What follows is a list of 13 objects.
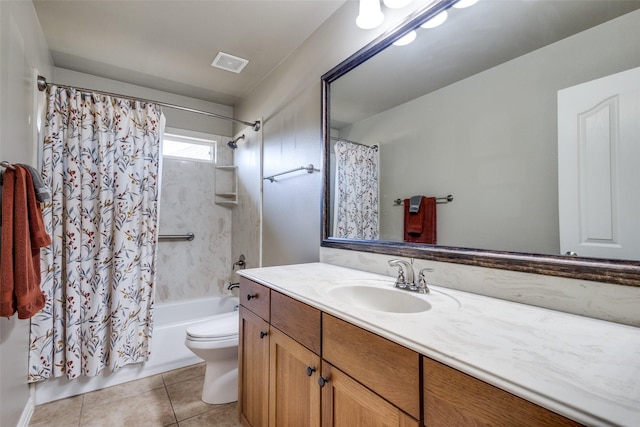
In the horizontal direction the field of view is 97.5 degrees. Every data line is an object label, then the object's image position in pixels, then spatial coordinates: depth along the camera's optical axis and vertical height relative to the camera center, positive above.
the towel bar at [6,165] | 1.20 +0.24
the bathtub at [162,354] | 1.88 -1.07
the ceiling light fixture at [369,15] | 1.35 +1.00
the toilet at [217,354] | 1.73 -0.86
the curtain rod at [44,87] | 1.77 +0.88
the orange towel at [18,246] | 1.19 -0.12
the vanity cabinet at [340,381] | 0.54 -0.43
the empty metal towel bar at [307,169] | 1.86 +0.35
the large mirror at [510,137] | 0.78 +0.30
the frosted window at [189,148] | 2.91 +0.78
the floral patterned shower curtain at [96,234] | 1.83 -0.10
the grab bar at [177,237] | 2.80 -0.17
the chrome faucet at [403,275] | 1.13 -0.23
